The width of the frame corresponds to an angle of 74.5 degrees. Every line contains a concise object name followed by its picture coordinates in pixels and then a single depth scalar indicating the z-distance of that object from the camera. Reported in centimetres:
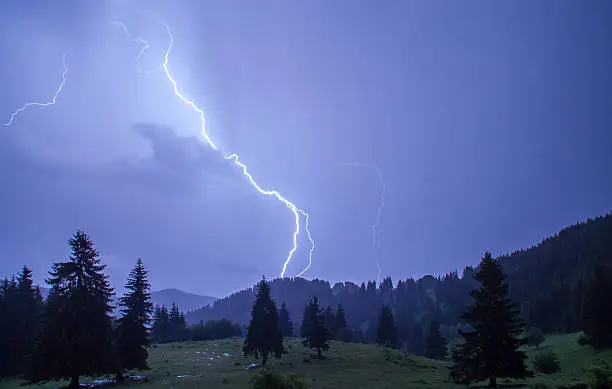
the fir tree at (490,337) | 2939
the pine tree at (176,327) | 12013
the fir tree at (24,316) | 5491
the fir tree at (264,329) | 5391
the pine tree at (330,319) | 11926
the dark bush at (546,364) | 4719
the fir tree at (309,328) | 6516
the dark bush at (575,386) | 2789
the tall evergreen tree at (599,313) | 5925
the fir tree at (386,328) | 10375
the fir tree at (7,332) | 5416
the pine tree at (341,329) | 11199
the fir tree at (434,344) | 9581
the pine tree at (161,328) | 11669
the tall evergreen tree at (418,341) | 13950
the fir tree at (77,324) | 3325
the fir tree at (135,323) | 4244
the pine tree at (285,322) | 11519
